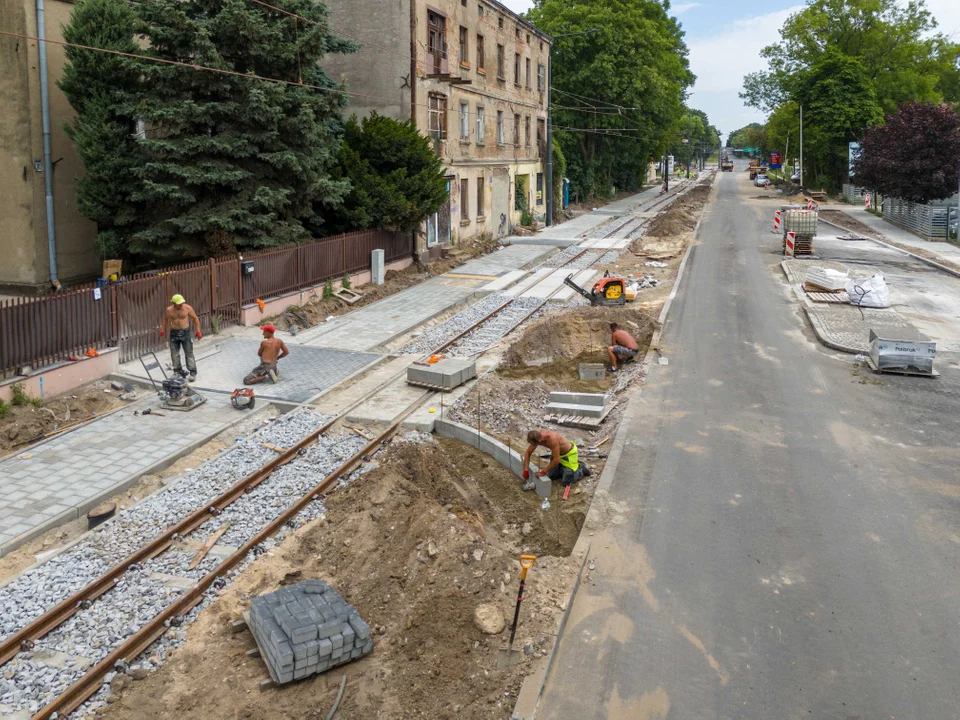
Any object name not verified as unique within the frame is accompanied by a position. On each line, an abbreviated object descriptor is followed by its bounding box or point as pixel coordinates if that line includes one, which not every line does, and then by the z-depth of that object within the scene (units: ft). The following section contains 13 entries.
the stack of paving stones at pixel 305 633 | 23.00
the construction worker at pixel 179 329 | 49.52
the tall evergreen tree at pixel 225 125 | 65.51
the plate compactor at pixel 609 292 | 77.08
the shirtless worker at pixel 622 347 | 58.44
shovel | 23.79
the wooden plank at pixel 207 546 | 30.12
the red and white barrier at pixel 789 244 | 109.81
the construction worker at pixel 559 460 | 37.24
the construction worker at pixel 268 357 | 51.88
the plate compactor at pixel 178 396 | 46.65
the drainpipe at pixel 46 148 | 69.26
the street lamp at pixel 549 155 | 147.33
